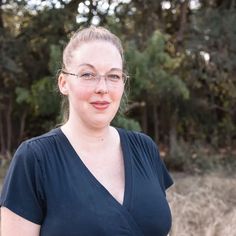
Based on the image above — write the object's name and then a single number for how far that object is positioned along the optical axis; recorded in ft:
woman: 4.62
